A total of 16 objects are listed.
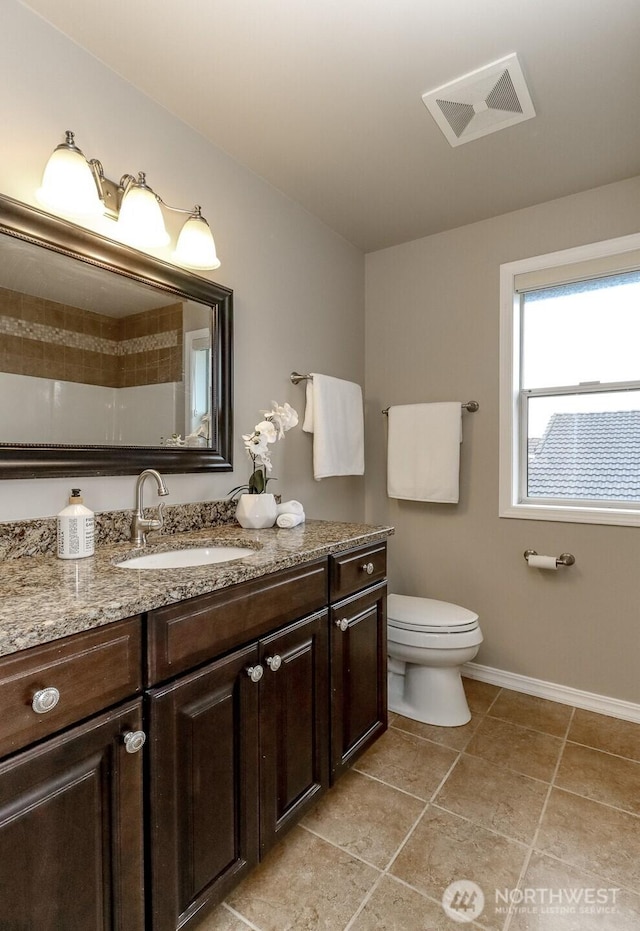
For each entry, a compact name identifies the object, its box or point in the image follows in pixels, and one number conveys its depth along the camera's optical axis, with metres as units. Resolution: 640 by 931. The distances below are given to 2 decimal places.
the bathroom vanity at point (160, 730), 0.76
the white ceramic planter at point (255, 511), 1.74
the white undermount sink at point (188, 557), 1.39
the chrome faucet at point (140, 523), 1.46
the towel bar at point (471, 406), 2.40
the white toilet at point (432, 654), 1.97
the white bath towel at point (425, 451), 2.42
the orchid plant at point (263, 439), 1.82
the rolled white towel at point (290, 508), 1.84
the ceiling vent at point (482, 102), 1.49
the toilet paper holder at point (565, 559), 2.18
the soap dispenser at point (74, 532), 1.23
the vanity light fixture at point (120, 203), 1.23
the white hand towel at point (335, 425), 2.23
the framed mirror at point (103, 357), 1.25
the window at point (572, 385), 2.14
